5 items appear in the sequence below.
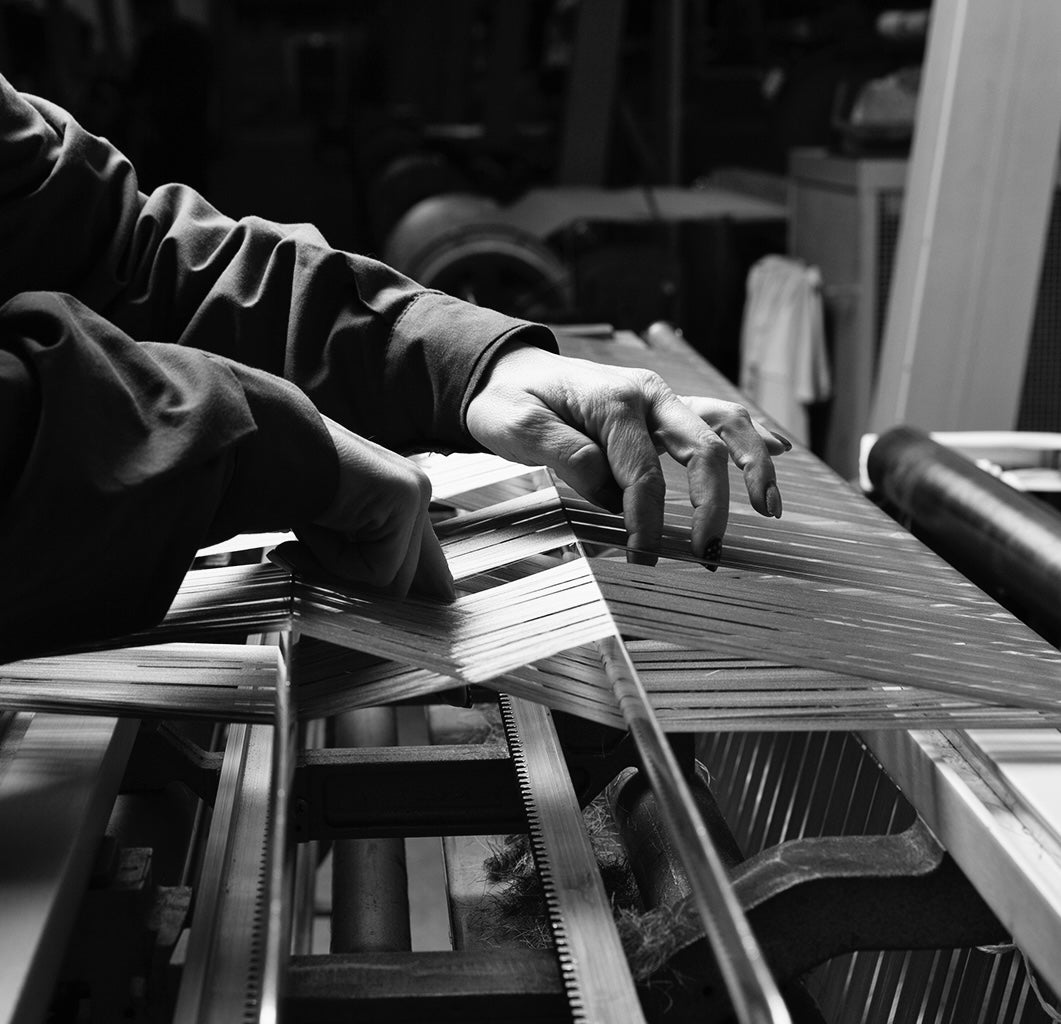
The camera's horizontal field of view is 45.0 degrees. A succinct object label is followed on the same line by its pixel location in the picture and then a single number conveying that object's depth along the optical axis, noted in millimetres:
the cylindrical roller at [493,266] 3725
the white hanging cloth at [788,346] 4094
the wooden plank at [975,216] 2682
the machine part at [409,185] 5297
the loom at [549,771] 645
